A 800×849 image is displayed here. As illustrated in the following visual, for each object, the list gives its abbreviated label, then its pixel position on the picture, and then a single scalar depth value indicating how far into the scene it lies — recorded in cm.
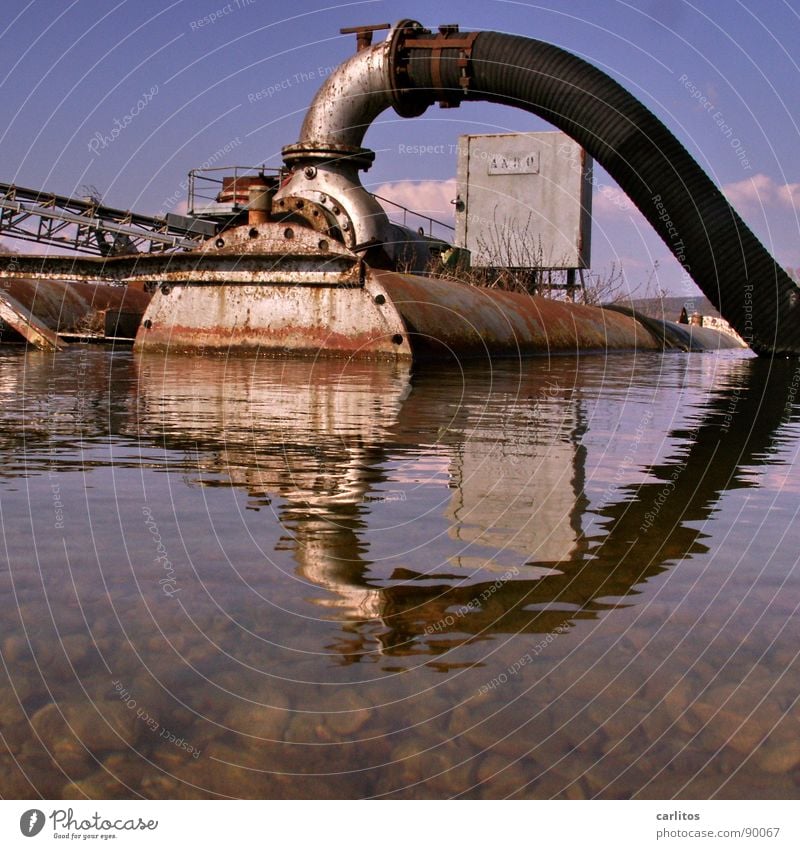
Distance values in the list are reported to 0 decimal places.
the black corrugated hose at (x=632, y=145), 1068
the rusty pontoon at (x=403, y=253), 881
